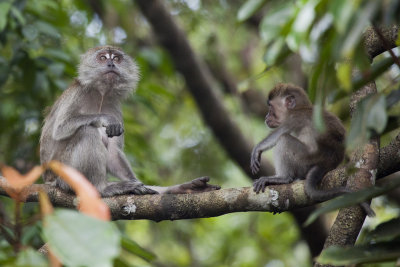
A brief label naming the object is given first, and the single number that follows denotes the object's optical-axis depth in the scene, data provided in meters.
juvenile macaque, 10.45
